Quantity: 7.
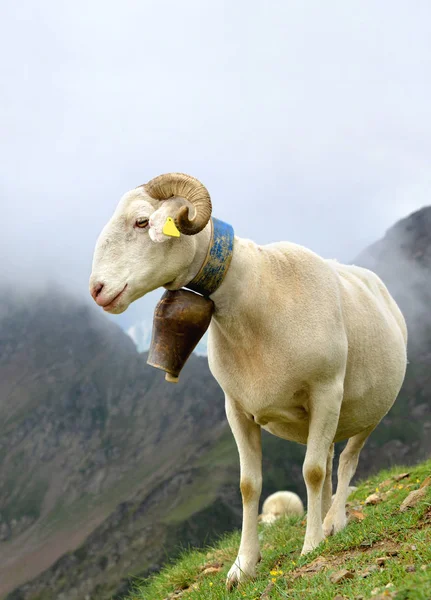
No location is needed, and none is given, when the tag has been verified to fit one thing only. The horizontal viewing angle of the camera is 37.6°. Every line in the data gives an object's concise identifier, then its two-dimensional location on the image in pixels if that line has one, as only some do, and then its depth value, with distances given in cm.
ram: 600
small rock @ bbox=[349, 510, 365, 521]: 820
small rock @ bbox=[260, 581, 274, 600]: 548
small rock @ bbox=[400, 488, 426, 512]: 684
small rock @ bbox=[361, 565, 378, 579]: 489
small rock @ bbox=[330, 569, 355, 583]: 498
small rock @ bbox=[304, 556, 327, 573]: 574
